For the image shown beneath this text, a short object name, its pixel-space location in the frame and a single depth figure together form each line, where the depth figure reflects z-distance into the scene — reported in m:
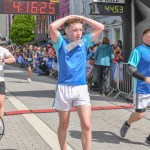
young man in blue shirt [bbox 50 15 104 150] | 4.54
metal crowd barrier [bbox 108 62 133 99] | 11.11
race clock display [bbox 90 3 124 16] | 11.15
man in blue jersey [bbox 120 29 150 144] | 5.56
